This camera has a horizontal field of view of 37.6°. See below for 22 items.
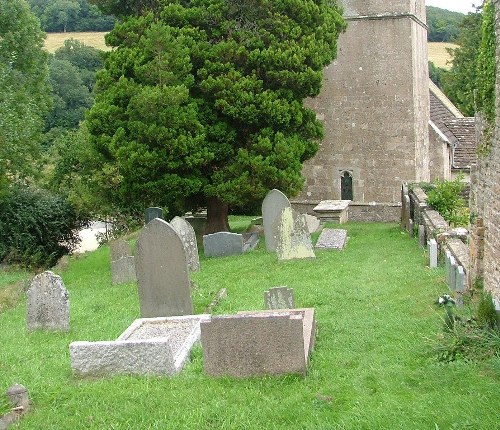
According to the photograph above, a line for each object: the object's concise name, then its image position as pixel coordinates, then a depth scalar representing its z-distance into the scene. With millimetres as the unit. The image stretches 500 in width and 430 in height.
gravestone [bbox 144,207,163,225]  19000
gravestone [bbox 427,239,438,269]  14019
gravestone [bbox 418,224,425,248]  17344
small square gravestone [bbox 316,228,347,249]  18188
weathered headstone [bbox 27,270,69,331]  11109
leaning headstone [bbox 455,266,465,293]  10789
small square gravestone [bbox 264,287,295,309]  10623
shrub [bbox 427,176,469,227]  18441
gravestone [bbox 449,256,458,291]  11352
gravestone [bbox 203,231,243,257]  18234
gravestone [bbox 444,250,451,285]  12045
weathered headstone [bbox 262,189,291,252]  16953
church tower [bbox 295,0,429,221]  24234
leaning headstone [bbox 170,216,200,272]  15844
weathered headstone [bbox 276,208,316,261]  15845
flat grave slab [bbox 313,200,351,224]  23344
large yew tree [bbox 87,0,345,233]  18203
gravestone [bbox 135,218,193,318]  11227
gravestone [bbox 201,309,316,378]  7984
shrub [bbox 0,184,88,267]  24688
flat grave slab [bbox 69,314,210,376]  8312
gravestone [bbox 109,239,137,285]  15711
